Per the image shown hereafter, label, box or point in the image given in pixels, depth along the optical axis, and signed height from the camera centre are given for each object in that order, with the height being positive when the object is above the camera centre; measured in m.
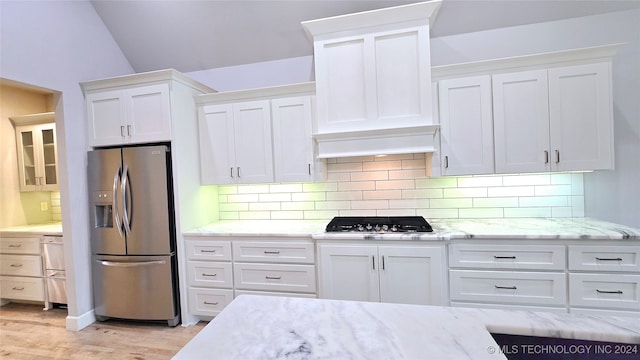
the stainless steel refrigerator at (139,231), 2.65 -0.46
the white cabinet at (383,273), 2.23 -0.82
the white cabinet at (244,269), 2.51 -0.83
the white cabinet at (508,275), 2.10 -0.82
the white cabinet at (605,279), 2.00 -0.83
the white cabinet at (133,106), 2.66 +0.70
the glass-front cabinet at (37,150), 3.51 +0.43
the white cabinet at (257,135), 2.75 +0.39
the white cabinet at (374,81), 2.38 +0.75
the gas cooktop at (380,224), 2.37 -0.47
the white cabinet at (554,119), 2.23 +0.34
